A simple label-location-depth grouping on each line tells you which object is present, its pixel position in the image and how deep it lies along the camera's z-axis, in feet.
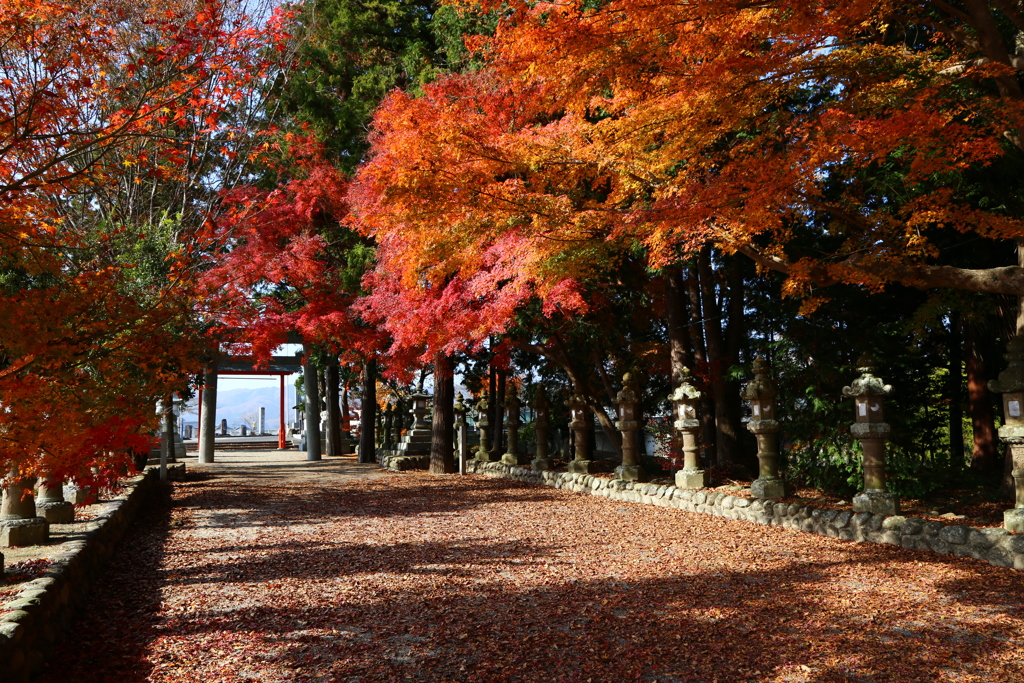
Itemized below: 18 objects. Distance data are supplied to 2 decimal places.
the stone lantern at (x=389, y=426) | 67.72
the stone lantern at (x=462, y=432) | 48.60
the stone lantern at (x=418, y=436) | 57.67
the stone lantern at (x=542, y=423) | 43.47
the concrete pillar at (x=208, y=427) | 67.26
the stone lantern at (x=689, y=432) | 30.91
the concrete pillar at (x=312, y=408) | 65.90
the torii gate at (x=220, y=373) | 67.36
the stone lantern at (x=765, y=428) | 27.22
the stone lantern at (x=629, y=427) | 34.72
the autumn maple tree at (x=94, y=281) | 15.57
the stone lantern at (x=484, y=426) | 50.62
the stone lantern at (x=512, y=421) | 47.03
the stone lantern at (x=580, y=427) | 39.55
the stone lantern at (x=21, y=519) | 17.10
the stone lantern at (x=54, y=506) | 20.08
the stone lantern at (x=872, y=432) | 22.62
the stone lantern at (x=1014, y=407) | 19.15
